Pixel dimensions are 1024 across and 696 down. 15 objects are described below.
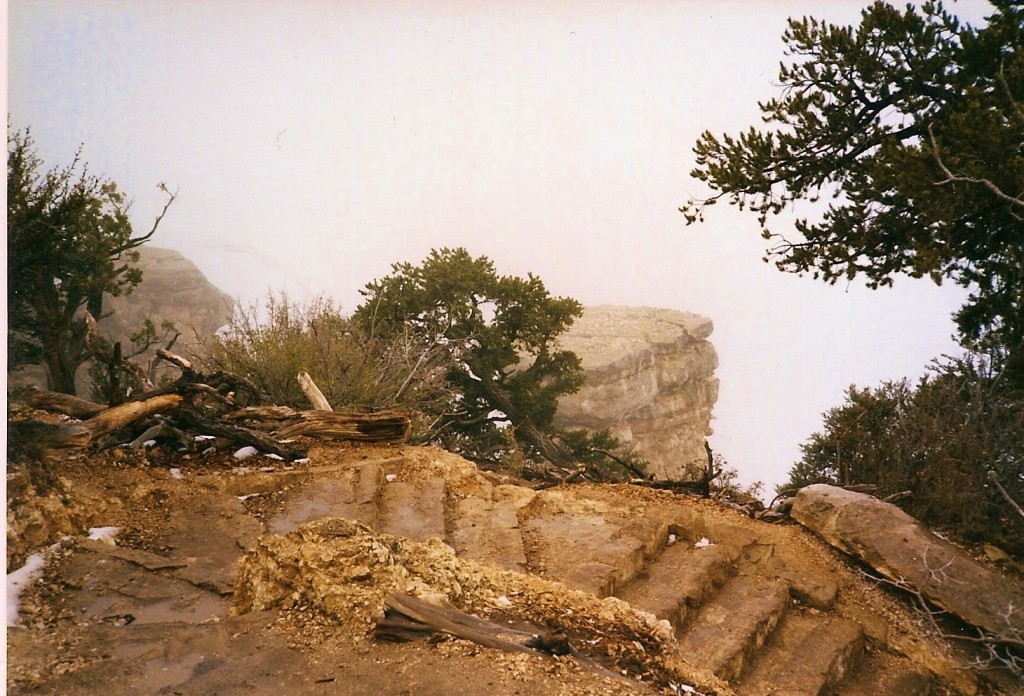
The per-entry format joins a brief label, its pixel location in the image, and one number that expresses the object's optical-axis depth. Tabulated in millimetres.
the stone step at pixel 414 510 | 3973
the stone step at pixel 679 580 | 3541
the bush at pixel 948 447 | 5141
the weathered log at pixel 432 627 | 2340
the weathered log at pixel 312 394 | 6230
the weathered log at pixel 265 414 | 5477
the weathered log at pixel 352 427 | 5719
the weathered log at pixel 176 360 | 4784
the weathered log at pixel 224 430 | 5074
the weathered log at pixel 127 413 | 4496
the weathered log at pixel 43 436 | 3777
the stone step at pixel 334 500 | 3979
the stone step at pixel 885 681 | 3637
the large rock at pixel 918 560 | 4016
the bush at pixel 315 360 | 6797
